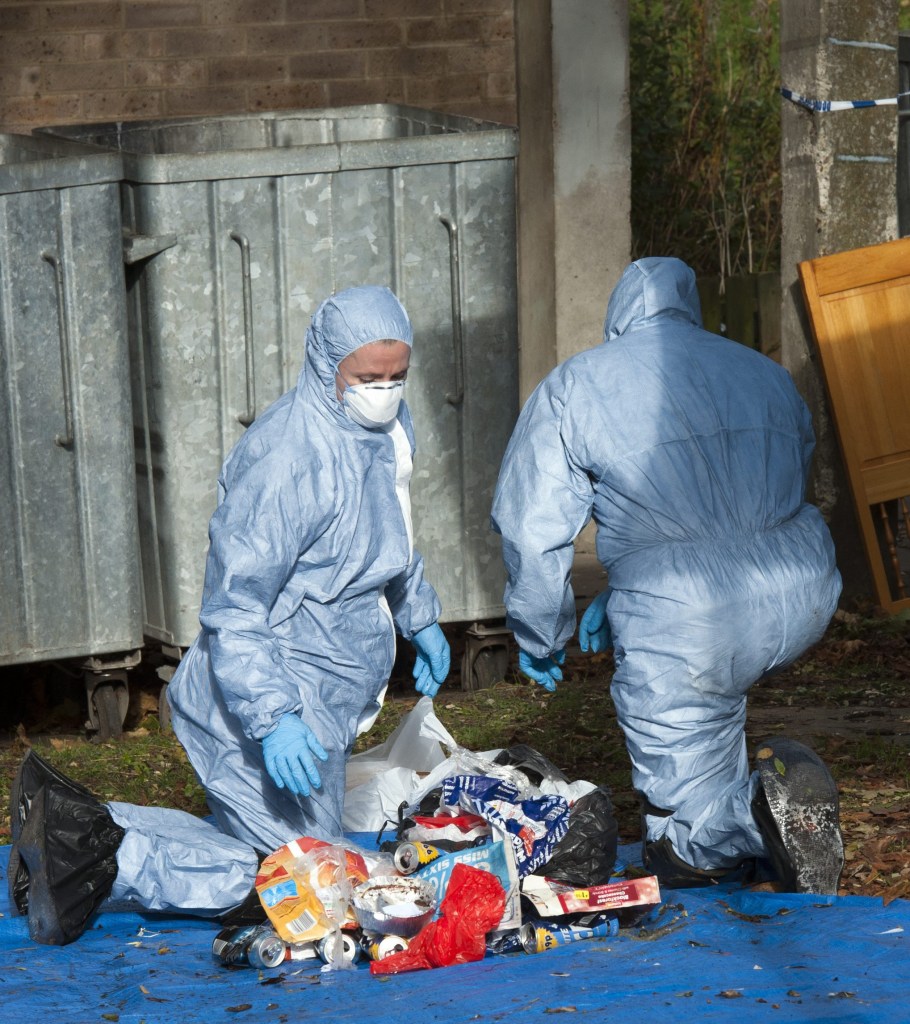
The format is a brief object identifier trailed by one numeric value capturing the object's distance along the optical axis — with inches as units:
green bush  804.0
